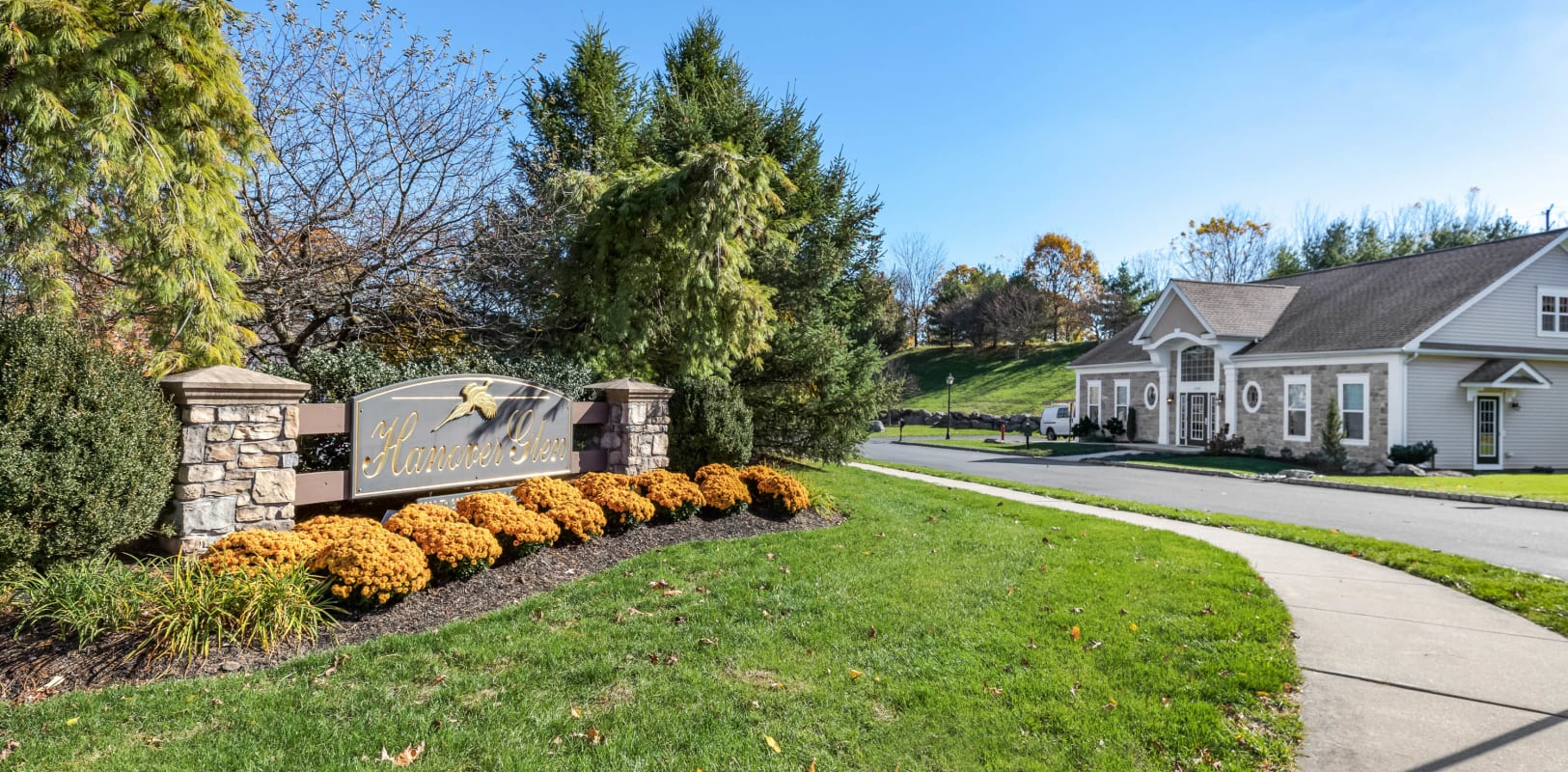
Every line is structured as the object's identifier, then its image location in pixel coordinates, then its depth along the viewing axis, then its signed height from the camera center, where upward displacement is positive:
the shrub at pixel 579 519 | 6.79 -1.04
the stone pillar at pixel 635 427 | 8.75 -0.29
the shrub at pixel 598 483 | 7.60 -0.82
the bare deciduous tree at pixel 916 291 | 62.34 +9.36
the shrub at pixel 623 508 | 7.39 -1.01
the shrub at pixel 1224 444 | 23.42 -0.99
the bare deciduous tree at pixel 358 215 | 8.70 +2.16
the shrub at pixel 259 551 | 4.91 -1.01
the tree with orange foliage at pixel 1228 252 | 50.75 +10.58
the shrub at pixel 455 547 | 5.60 -1.08
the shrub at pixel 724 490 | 8.27 -0.93
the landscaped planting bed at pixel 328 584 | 4.09 -1.31
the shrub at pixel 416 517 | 5.79 -0.91
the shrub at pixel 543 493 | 6.98 -0.85
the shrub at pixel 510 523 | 6.23 -1.00
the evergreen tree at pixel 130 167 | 5.96 +1.87
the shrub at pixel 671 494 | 7.83 -0.93
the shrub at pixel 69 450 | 4.43 -0.33
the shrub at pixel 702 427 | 9.51 -0.30
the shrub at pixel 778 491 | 8.65 -0.98
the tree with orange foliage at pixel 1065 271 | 56.81 +10.12
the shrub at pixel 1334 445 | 19.92 -0.84
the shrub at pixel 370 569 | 4.95 -1.11
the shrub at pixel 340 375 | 7.50 +0.23
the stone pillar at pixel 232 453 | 5.41 -0.41
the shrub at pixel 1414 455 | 18.61 -0.98
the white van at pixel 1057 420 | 33.34 -0.50
